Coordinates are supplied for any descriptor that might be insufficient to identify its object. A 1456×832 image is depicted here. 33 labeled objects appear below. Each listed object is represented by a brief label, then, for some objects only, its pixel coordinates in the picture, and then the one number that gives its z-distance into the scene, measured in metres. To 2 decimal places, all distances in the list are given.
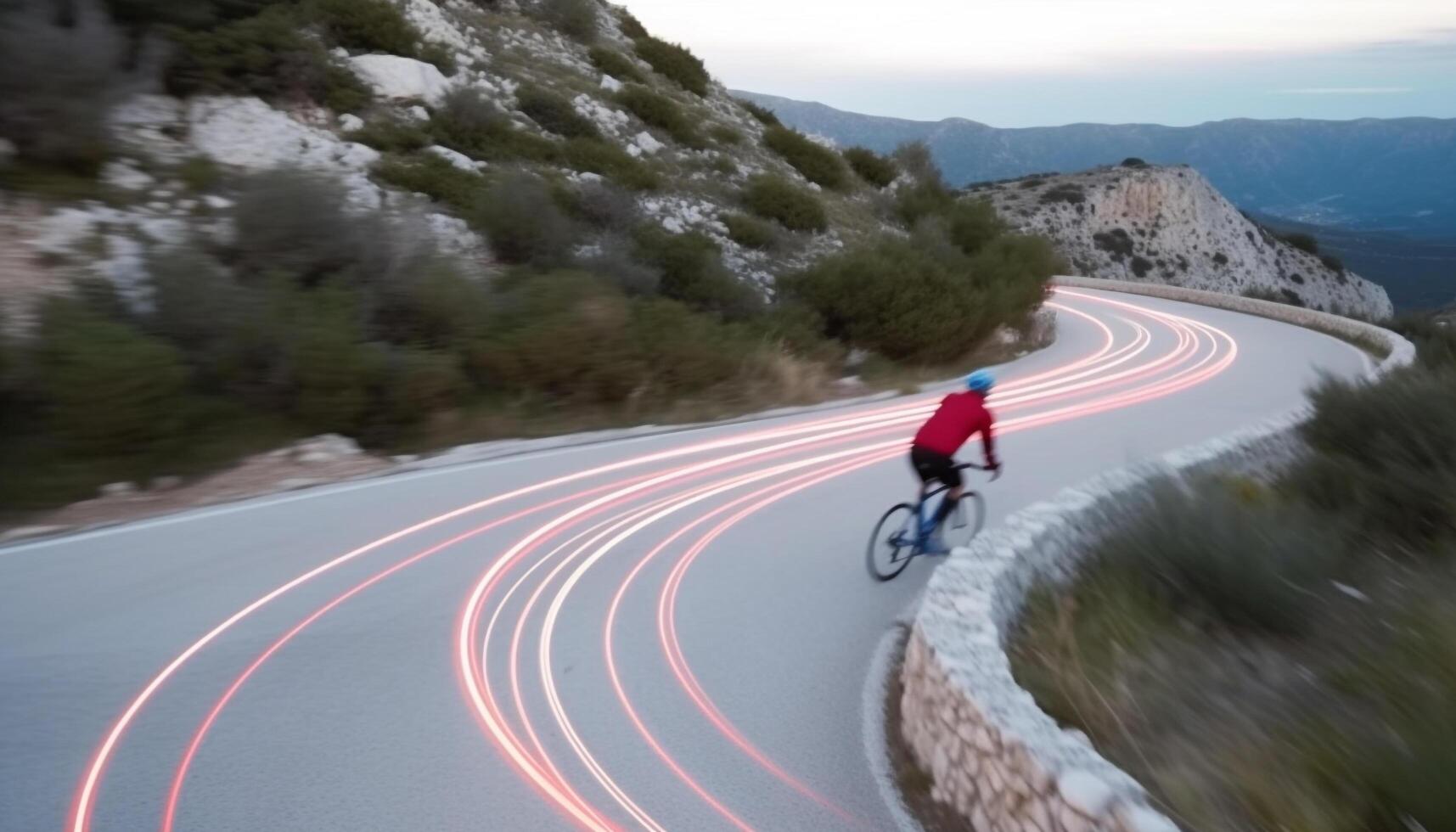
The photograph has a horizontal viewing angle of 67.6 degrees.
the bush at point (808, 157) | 38.12
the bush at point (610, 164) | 27.73
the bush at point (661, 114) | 34.47
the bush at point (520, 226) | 20.66
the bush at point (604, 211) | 24.47
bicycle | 9.05
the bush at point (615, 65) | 37.91
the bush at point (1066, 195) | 81.81
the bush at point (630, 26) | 44.57
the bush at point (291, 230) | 15.01
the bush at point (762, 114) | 42.88
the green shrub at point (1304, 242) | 95.56
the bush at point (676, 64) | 42.00
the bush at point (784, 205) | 30.81
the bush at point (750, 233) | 27.86
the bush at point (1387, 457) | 9.81
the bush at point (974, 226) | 33.53
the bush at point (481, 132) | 26.09
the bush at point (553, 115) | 30.28
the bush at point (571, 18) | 39.41
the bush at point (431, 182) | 22.20
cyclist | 8.68
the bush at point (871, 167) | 42.19
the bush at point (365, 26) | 27.56
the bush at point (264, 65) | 21.62
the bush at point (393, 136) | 23.75
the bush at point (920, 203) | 37.56
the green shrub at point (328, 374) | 12.60
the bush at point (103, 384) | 10.73
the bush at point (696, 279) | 22.98
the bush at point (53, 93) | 15.92
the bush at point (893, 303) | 23.39
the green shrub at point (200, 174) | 17.41
